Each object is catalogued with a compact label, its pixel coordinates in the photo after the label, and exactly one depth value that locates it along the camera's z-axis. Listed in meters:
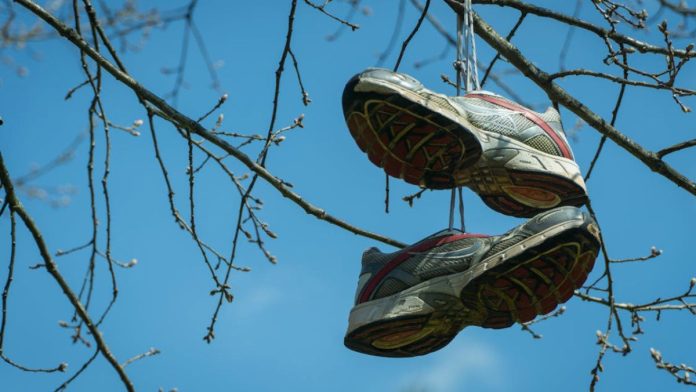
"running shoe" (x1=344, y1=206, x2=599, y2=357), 6.32
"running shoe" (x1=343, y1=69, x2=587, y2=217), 6.61
